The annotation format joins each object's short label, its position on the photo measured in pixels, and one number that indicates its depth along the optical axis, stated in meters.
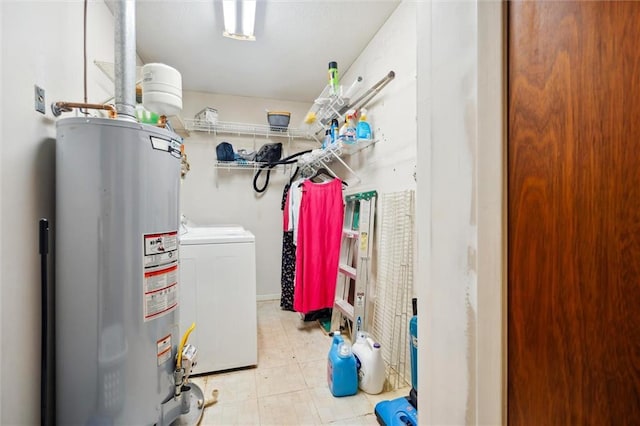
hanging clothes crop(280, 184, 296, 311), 3.13
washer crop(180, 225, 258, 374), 1.96
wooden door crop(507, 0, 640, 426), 0.41
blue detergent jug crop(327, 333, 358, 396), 1.74
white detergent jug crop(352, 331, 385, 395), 1.76
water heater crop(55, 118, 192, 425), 1.10
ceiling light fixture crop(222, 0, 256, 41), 1.90
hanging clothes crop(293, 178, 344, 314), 2.61
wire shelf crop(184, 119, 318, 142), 3.29
